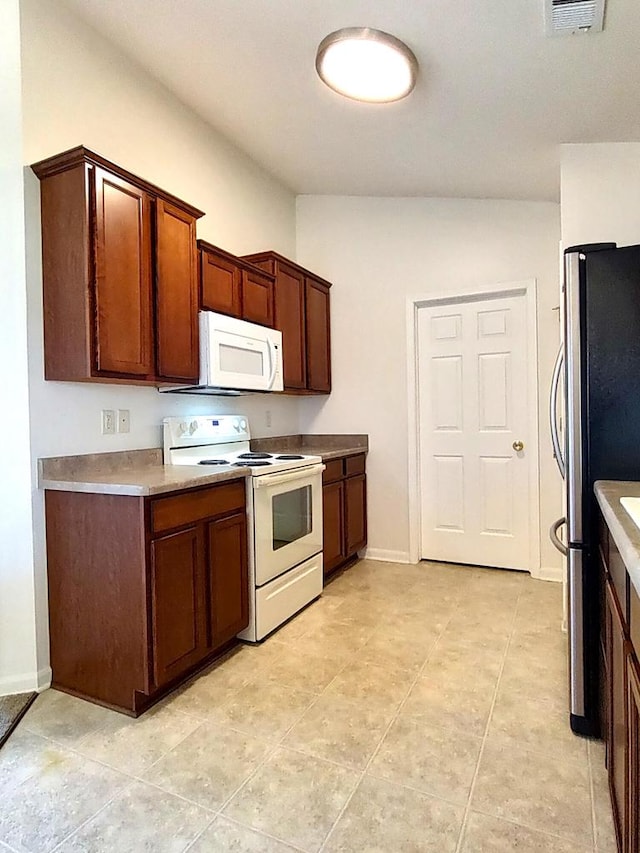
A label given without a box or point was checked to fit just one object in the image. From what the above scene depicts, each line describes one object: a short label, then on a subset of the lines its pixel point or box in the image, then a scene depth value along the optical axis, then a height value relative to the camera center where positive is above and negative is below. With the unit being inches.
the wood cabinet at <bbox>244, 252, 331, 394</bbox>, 134.0 +28.1
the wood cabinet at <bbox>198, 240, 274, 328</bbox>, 107.2 +31.2
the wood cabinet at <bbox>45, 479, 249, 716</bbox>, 75.2 -26.3
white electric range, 98.6 -18.8
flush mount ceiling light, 75.5 +56.0
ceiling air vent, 62.7 +51.0
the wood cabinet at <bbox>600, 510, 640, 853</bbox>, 40.1 -25.5
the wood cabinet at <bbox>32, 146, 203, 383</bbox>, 80.6 +25.9
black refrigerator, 65.2 +1.0
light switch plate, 95.0 +0.5
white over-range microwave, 104.3 +14.7
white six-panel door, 139.0 -3.8
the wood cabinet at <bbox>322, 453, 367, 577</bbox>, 132.6 -25.1
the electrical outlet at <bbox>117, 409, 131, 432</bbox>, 98.5 +0.6
